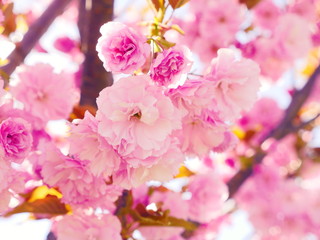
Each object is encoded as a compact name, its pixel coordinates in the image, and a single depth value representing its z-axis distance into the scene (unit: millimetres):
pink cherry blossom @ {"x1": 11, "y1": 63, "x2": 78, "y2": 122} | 836
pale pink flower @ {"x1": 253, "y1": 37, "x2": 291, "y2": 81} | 1121
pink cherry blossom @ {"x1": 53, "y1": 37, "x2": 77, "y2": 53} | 1236
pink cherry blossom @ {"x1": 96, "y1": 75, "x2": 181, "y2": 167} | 689
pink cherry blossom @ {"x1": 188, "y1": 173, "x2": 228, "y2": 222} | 935
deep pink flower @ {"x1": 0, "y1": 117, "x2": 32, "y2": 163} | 704
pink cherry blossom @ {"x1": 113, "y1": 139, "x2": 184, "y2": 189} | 709
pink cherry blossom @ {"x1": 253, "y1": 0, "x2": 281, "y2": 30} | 1320
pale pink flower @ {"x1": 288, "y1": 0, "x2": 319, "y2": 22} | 1367
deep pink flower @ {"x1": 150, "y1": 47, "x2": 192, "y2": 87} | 691
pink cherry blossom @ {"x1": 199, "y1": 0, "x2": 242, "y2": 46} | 1075
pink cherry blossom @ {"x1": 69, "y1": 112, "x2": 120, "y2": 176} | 703
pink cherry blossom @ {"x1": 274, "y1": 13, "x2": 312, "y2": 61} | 1233
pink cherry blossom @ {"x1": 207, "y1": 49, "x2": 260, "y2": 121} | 736
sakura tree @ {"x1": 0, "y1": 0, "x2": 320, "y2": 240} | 696
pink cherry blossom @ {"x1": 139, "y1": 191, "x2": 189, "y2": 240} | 850
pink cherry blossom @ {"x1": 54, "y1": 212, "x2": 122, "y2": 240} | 769
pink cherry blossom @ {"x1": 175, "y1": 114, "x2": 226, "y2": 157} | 738
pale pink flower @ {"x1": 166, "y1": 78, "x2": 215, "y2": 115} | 704
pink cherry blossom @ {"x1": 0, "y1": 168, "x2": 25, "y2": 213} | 724
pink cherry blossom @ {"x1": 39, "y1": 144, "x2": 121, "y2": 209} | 743
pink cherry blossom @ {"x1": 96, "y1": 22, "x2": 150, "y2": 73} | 700
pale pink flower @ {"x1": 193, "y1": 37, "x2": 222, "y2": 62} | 1113
